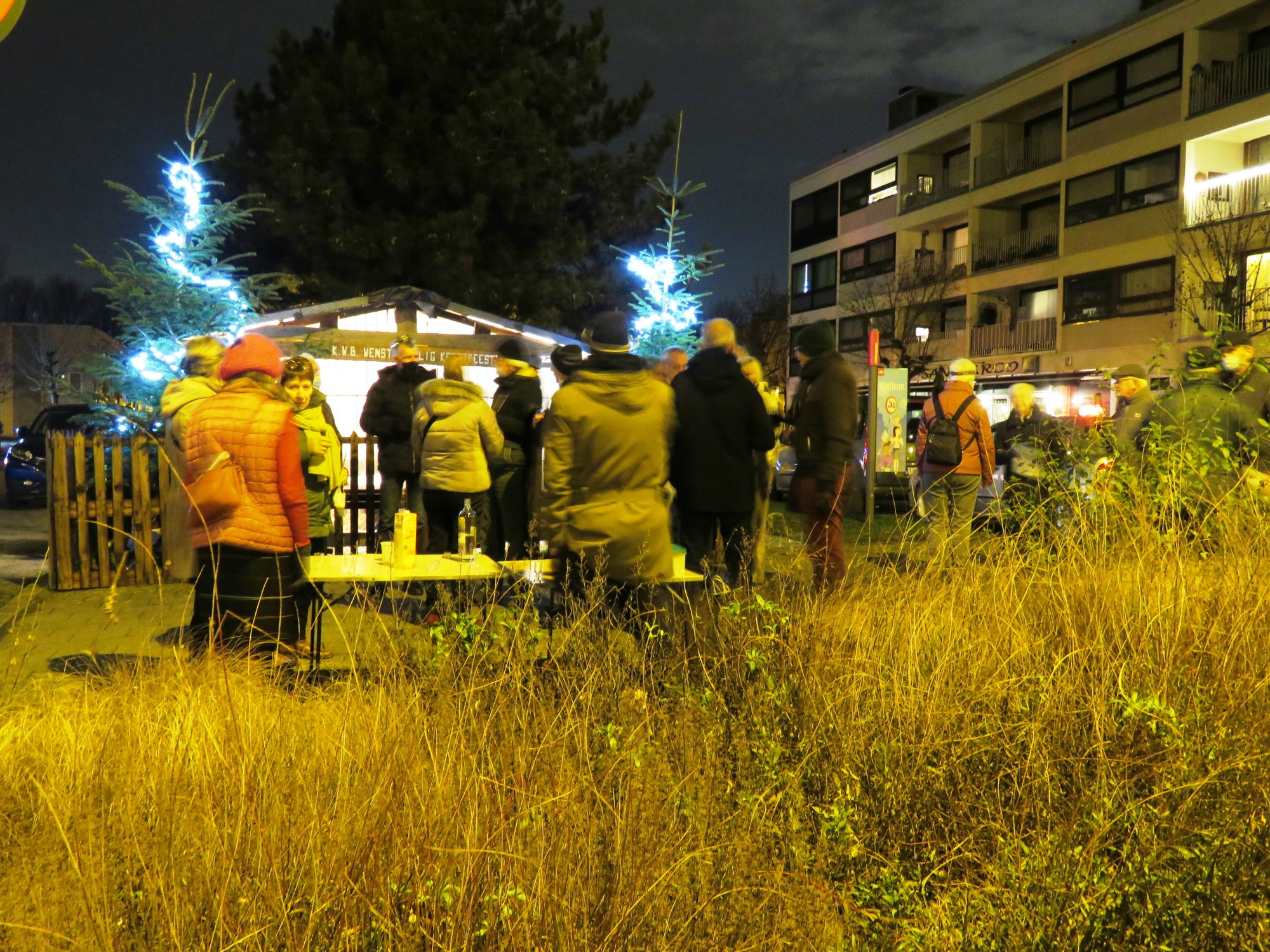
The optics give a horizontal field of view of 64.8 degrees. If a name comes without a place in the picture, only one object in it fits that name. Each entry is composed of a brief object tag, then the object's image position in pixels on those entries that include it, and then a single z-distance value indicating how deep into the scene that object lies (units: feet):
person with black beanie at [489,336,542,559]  25.76
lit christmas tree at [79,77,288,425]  30.73
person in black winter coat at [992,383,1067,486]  22.20
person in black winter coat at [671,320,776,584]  17.44
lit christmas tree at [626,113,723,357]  46.60
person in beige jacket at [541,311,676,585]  13.99
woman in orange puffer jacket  13.62
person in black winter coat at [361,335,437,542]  27.22
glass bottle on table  19.02
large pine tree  67.41
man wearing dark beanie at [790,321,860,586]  19.92
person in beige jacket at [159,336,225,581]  14.38
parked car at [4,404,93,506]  54.75
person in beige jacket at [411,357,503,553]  21.98
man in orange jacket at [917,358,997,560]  26.12
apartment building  89.40
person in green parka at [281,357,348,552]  20.53
